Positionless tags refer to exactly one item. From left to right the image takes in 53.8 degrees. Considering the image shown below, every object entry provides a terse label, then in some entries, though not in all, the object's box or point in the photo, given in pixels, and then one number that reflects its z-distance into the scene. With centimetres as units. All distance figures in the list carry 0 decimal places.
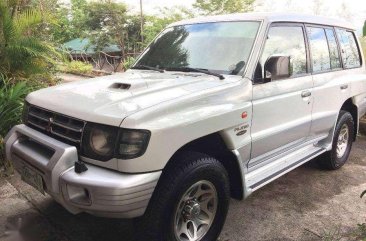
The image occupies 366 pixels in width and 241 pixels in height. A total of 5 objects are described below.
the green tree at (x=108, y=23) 1883
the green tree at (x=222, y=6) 1405
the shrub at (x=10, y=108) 452
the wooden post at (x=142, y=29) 1605
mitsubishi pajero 230
